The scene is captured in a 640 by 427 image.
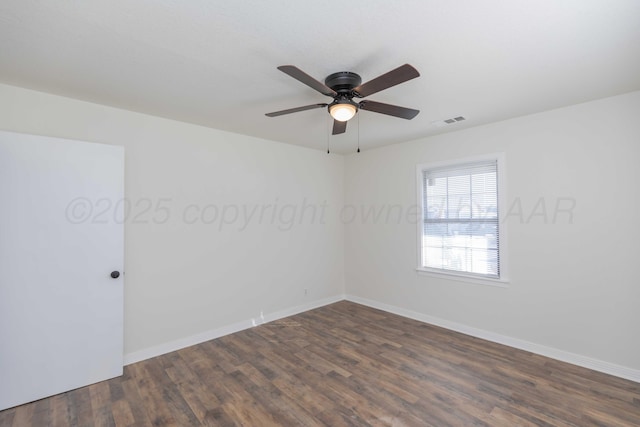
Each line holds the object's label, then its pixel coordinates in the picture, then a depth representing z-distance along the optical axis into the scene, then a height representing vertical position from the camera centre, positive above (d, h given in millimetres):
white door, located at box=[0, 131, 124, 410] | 2389 -422
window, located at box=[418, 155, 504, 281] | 3604 -61
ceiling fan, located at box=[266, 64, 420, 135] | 1881 +866
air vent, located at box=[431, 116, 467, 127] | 3363 +1112
